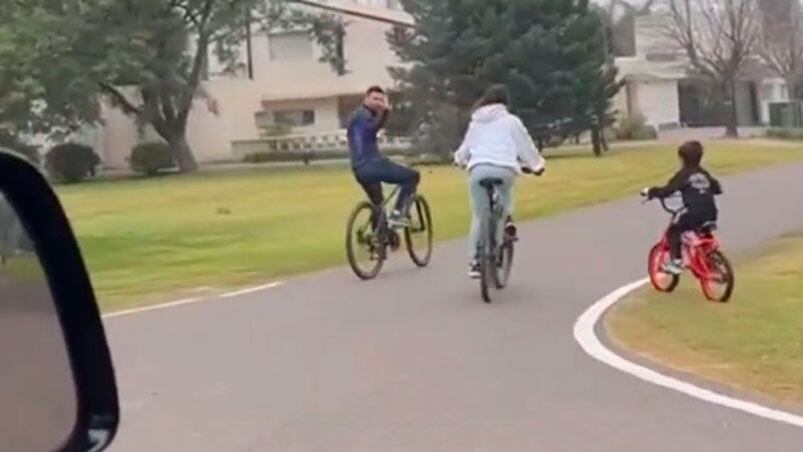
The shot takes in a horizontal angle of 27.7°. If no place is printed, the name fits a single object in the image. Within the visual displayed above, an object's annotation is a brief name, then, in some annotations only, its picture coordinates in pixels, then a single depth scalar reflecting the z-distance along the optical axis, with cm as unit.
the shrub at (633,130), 6469
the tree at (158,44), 4888
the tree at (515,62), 5047
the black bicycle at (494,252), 1299
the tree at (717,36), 6650
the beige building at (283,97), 6397
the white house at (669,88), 7606
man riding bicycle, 1509
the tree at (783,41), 6925
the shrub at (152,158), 5862
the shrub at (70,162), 5622
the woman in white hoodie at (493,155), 1327
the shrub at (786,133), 5862
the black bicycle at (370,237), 1502
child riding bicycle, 1288
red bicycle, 1258
